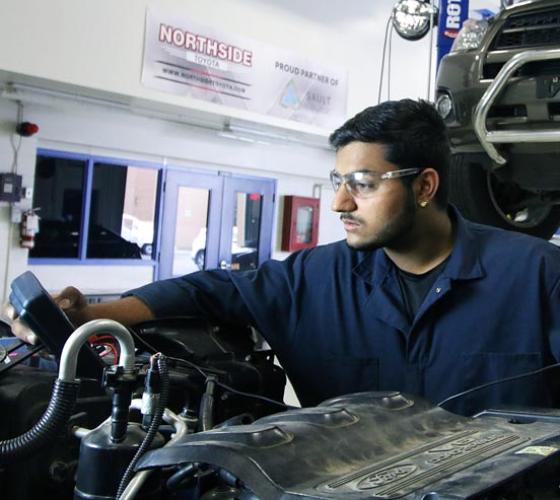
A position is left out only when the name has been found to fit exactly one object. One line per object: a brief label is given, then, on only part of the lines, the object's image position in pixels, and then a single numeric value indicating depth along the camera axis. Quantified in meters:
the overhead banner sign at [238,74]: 6.47
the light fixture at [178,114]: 6.23
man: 1.77
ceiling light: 5.05
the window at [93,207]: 7.11
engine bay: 0.87
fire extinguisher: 6.66
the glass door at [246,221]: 8.86
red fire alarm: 6.62
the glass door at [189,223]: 8.15
